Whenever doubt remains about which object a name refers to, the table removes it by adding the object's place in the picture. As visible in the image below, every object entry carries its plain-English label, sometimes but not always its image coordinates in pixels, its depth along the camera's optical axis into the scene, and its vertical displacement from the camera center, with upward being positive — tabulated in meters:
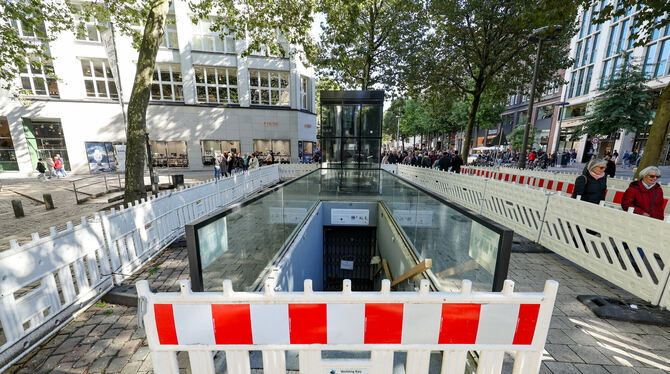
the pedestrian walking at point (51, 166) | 17.54 -1.71
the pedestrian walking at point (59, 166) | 17.12 -1.65
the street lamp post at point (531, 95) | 9.79 +2.11
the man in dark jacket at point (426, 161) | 15.83 -1.10
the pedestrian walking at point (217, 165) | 13.97 -1.27
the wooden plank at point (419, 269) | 2.99 -1.55
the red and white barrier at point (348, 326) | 1.34 -0.99
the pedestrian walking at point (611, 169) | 8.77 -0.86
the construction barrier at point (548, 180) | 6.13 -1.26
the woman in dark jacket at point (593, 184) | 4.46 -0.70
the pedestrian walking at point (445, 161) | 12.16 -0.84
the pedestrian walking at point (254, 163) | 14.84 -1.22
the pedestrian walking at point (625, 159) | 23.03 -1.35
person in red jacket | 3.86 -0.77
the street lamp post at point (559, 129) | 28.28 +1.70
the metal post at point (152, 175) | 8.84 -1.15
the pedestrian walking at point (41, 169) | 16.34 -1.77
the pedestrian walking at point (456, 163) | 12.12 -0.93
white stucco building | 18.05 +2.82
